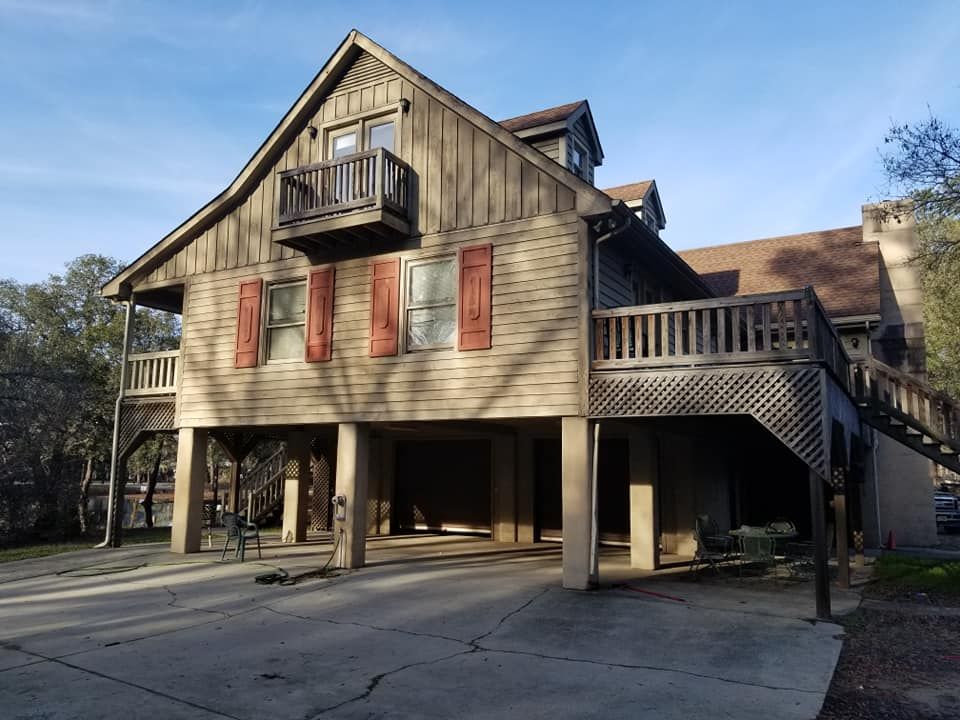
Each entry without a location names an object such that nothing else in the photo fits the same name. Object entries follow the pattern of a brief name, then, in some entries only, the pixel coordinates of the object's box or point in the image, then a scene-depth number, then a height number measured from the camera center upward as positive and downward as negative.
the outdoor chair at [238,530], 12.55 -1.21
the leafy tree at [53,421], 15.56 +0.87
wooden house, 9.77 +2.06
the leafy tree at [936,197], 13.38 +5.68
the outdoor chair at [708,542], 11.24 -1.23
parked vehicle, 23.36 -1.38
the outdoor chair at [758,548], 10.68 -1.19
